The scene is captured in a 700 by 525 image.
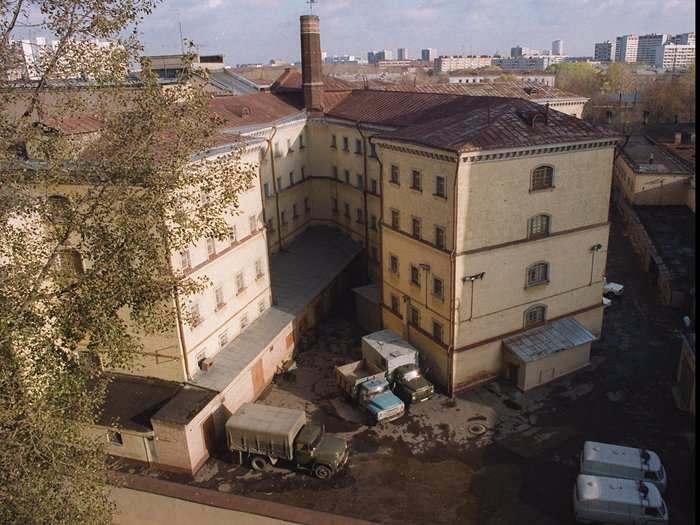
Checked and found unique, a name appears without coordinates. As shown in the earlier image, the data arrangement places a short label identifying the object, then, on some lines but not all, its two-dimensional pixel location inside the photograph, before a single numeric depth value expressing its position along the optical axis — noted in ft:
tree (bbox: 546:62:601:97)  449.06
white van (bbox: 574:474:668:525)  75.05
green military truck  86.48
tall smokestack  169.37
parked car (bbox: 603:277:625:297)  144.56
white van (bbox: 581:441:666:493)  80.94
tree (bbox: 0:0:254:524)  49.26
